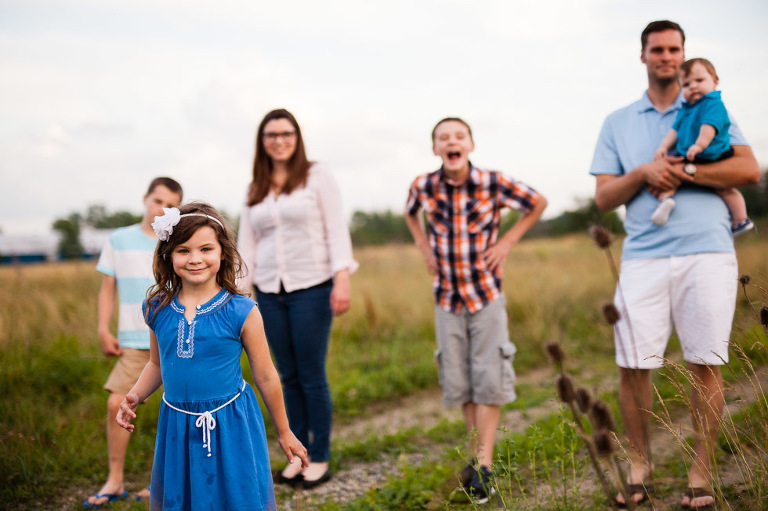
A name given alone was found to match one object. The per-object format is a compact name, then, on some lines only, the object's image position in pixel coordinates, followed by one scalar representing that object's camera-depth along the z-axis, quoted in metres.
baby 2.90
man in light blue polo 2.91
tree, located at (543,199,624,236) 25.55
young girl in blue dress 2.27
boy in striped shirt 3.44
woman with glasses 3.67
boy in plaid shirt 3.46
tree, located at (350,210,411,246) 50.29
